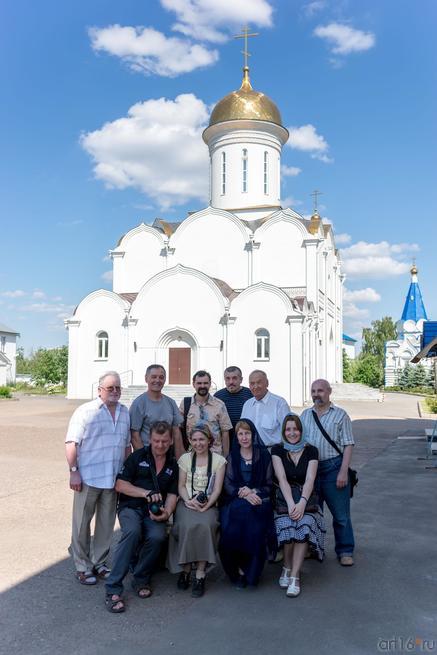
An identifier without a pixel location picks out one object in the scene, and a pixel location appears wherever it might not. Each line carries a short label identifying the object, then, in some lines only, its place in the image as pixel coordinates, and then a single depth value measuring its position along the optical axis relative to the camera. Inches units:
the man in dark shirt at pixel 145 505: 173.3
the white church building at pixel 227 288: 1007.6
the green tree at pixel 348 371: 1862.7
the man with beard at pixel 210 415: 211.0
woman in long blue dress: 180.2
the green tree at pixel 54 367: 1604.3
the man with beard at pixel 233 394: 231.9
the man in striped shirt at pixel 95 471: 187.2
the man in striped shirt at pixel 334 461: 203.3
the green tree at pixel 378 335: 2487.7
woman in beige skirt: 177.3
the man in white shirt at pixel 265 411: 216.5
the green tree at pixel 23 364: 2983.8
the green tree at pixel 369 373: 1819.6
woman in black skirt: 181.6
